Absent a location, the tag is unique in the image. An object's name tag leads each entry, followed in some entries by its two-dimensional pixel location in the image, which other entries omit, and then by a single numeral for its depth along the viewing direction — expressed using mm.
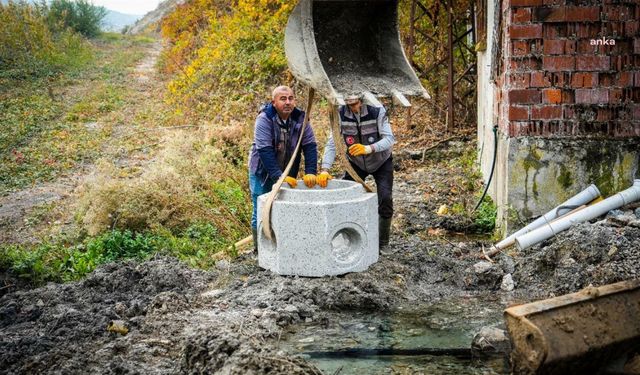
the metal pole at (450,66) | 12445
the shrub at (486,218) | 7832
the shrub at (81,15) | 32094
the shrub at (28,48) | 20484
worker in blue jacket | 6480
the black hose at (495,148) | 7637
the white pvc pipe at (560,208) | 6738
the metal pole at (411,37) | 12703
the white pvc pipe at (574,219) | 6457
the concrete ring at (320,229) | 5930
